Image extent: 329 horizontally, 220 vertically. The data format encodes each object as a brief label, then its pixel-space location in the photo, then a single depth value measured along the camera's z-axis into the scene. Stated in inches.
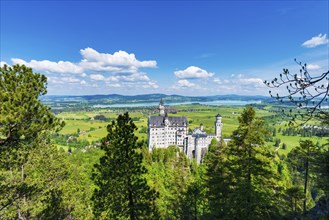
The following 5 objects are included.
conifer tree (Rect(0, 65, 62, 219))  433.4
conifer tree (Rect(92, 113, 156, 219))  546.0
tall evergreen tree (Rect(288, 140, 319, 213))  987.9
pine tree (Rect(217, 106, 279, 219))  573.3
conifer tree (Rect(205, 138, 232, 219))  655.1
